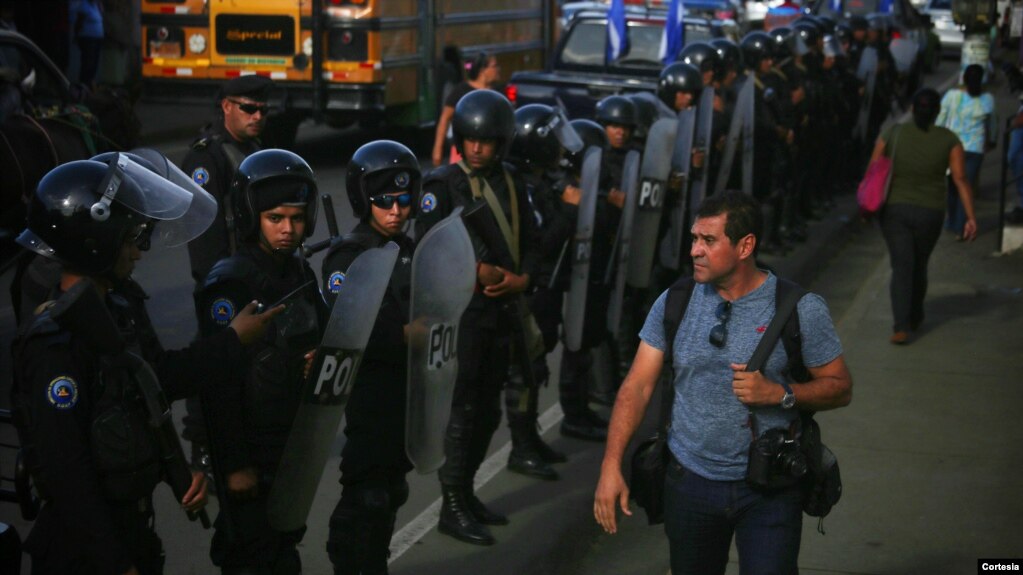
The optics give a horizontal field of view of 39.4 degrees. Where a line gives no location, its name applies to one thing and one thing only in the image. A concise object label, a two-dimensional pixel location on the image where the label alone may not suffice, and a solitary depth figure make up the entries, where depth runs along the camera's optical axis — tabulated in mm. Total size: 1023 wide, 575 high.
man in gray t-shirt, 4066
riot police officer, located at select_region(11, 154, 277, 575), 3352
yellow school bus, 15734
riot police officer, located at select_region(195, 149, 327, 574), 4152
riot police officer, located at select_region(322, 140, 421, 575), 4664
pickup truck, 14133
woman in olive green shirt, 9141
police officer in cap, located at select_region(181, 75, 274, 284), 6078
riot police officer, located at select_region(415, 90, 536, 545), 5809
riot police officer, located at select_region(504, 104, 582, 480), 6520
